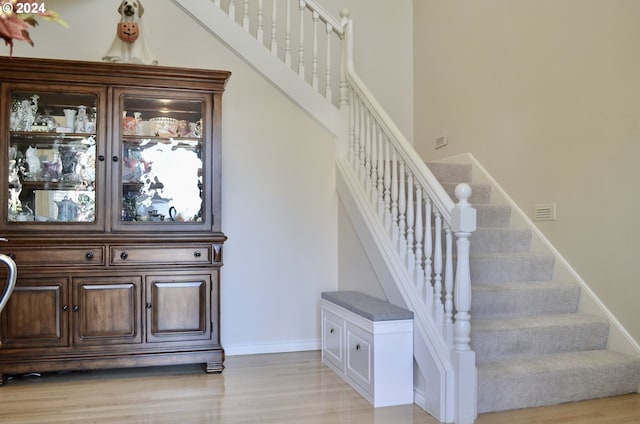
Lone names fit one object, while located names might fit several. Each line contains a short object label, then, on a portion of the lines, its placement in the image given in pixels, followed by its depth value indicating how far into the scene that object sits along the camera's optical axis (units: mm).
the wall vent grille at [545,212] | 3406
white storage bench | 2637
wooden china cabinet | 3016
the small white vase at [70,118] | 3211
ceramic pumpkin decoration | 3375
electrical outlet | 4641
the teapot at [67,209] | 3160
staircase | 2461
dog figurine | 3389
